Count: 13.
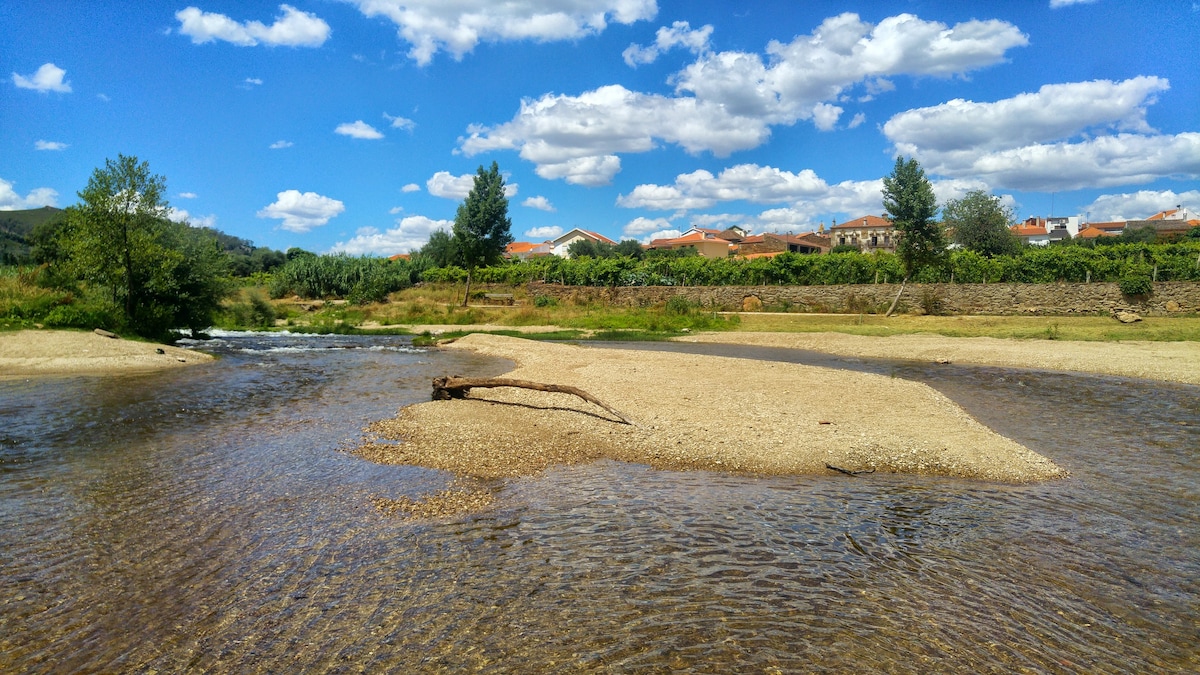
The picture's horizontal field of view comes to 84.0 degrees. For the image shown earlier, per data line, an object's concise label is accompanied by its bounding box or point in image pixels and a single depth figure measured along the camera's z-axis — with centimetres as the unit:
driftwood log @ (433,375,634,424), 1459
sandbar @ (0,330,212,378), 2280
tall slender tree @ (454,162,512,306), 6100
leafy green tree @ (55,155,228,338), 2747
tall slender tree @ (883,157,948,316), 4281
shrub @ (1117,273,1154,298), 3919
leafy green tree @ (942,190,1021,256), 6931
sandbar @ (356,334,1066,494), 1144
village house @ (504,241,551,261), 13400
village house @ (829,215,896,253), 12494
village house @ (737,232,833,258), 11031
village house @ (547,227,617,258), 13376
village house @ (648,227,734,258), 11750
